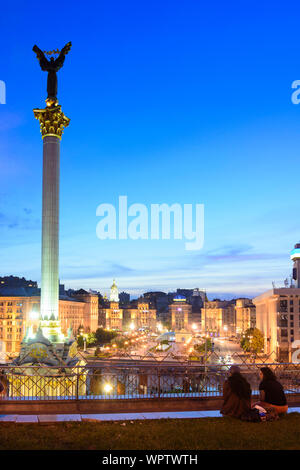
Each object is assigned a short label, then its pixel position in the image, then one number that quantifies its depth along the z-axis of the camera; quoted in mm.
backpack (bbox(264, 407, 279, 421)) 10430
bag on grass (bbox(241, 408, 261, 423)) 10246
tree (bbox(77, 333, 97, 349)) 100944
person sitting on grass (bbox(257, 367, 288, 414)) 10828
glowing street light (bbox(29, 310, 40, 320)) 91925
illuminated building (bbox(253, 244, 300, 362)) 71875
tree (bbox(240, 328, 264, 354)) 79125
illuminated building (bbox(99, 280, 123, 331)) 181462
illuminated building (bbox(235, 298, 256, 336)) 143125
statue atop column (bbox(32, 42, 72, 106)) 48781
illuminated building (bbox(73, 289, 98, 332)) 147650
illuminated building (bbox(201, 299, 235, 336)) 194588
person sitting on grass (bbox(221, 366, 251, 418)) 10391
